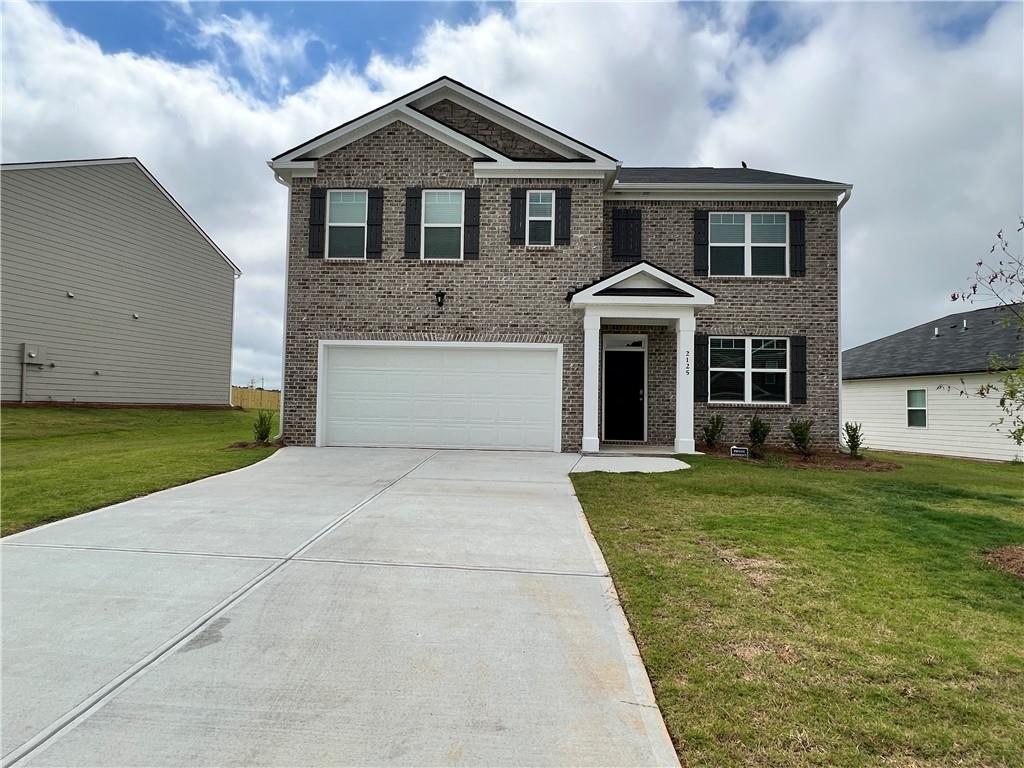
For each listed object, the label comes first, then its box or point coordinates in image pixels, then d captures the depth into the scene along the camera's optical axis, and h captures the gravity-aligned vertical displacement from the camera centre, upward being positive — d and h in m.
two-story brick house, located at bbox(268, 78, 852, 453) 12.38 +2.47
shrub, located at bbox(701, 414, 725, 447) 12.80 -0.45
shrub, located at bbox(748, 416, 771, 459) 12.72 -0.48
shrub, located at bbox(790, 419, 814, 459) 12.41 -0.53
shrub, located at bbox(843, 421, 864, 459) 12.55 -0.58
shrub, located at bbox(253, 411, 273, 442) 12.47 -0.56
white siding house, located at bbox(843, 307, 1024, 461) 16.47 +0.82
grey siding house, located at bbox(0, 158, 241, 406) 16.70 +3.69
